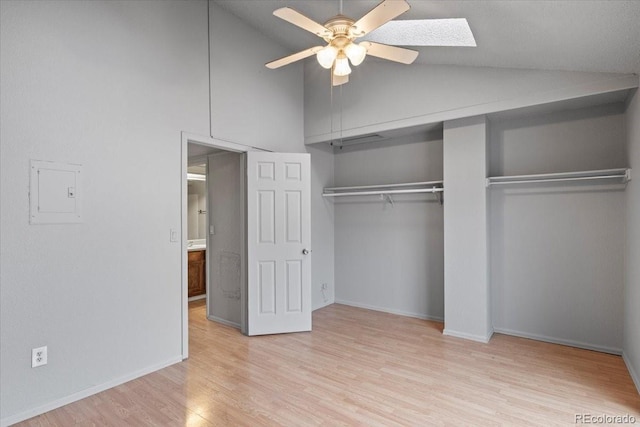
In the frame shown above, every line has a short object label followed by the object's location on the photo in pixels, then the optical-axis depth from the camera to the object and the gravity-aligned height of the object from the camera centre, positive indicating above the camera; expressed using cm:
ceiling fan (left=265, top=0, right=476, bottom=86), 200 +120
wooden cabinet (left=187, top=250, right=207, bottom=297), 544 -91
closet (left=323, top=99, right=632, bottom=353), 327 -12
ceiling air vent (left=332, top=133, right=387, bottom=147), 445 +106
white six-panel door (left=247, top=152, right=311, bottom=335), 388 -32
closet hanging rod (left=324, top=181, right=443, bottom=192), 411 +40
